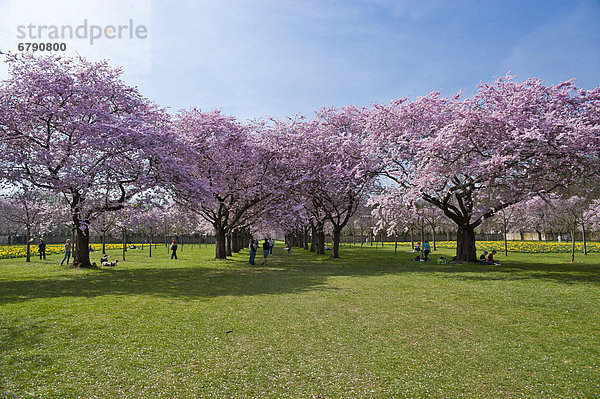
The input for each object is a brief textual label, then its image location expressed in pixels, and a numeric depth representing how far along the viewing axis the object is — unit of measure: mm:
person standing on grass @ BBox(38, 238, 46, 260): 34156
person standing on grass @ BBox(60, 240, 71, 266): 27281
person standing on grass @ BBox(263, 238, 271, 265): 27094
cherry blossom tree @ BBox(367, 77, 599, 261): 18656
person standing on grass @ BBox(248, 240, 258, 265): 26469
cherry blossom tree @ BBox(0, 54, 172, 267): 19219
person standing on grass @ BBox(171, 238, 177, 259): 33650
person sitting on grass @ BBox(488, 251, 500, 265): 25989
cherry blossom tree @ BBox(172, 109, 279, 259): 28156
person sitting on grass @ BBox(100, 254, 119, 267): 25119
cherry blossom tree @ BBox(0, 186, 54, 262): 30145
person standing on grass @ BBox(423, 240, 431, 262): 29834
